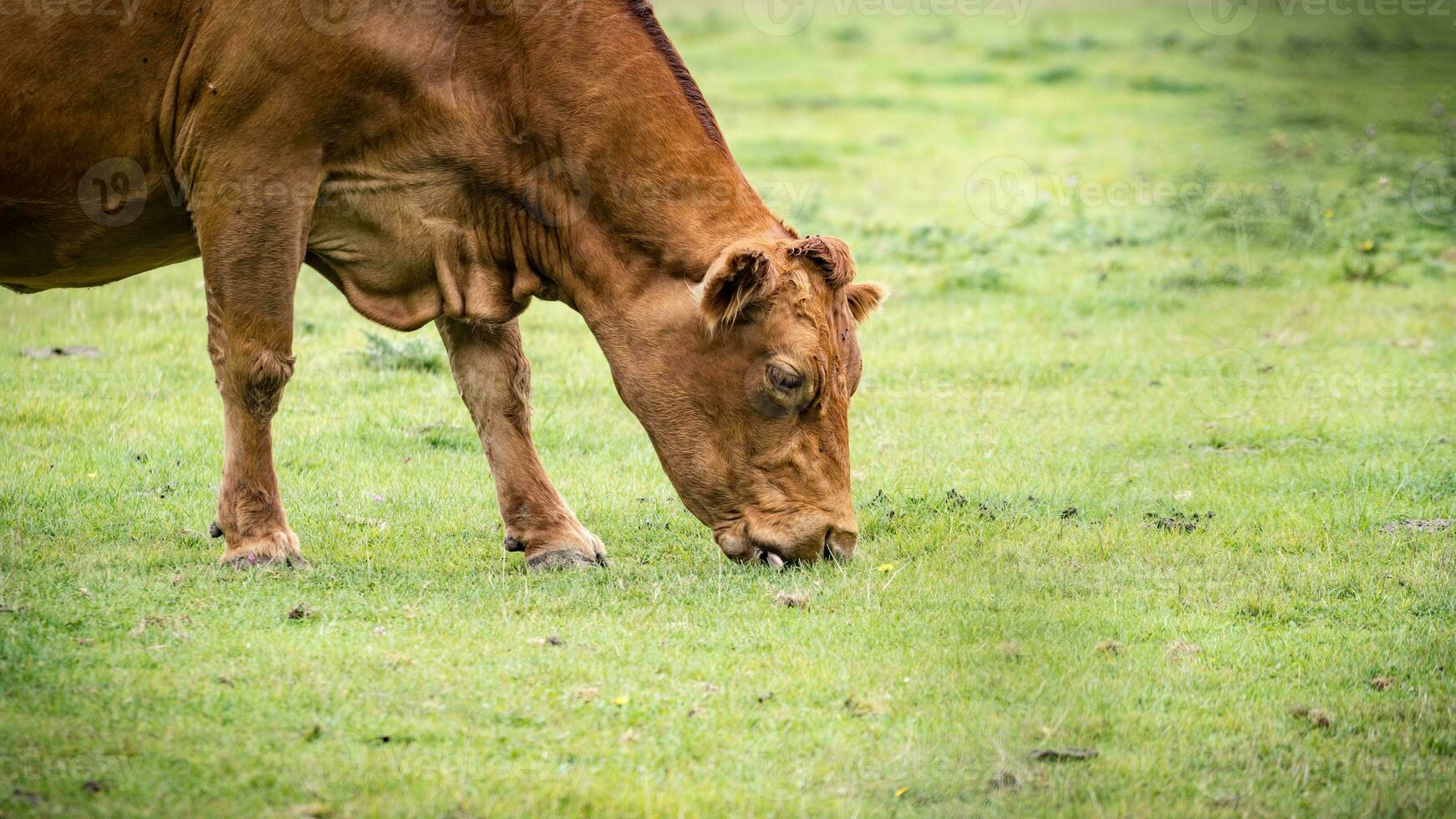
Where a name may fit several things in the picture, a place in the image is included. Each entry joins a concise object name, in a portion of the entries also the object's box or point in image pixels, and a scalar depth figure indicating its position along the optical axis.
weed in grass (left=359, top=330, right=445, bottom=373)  21.42
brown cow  12.52
